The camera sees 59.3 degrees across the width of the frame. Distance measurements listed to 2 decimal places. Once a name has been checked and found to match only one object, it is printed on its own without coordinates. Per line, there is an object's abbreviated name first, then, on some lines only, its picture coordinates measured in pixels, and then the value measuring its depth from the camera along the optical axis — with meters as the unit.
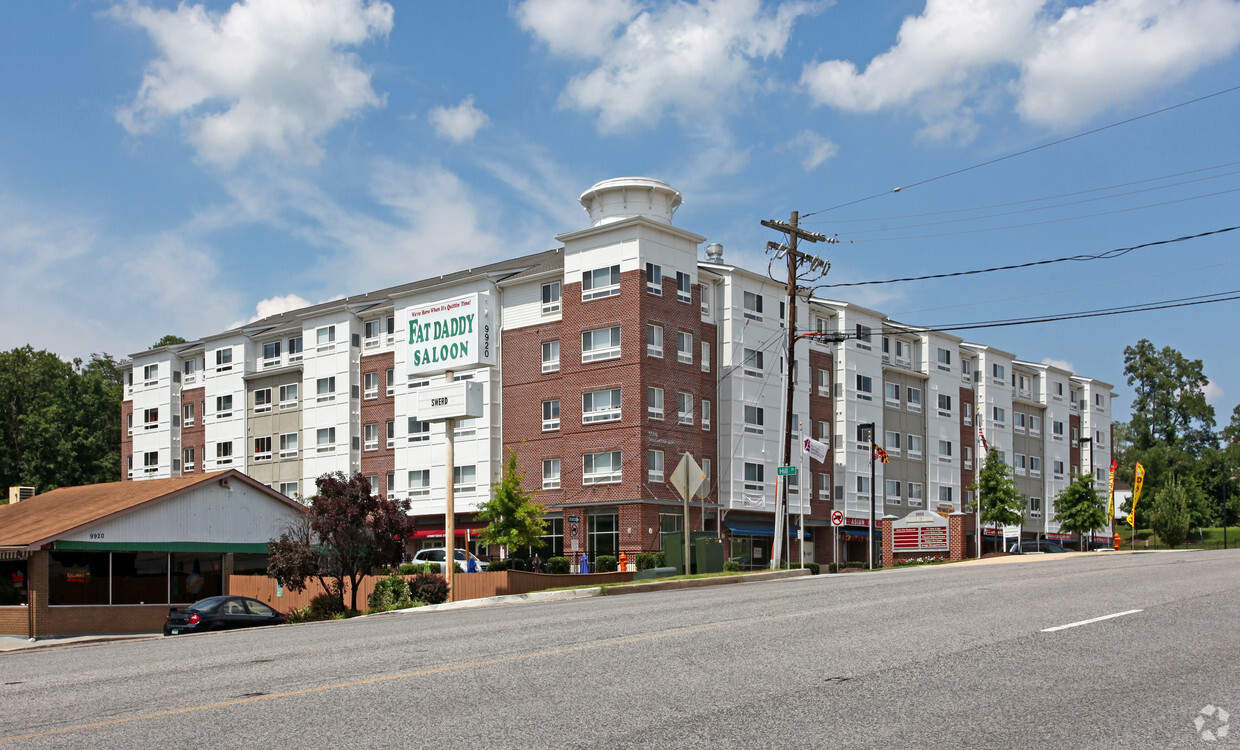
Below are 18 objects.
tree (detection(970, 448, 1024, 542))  63.44
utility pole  41.28
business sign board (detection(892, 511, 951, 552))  46.41
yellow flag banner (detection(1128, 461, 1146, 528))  66.19
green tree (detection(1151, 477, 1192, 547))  73.44
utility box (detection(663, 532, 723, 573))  38.91
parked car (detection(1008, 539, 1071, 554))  66.16
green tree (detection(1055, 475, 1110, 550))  71.31
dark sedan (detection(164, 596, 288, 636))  28.66
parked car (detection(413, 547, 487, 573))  48.53
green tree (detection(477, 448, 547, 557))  45.94
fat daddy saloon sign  35.47
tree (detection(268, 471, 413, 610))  35.75
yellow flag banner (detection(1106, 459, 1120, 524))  75.88
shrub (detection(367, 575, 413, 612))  33.56
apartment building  52.34
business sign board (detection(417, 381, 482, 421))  34.28
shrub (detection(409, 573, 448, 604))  33.44
